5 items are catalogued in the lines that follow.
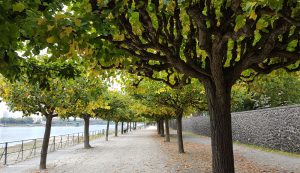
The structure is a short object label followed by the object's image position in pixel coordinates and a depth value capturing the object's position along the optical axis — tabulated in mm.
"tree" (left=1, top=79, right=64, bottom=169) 12883
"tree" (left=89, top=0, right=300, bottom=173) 4699
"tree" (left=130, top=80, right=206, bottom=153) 17250
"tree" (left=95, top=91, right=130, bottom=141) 26859
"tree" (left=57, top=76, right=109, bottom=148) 13242
